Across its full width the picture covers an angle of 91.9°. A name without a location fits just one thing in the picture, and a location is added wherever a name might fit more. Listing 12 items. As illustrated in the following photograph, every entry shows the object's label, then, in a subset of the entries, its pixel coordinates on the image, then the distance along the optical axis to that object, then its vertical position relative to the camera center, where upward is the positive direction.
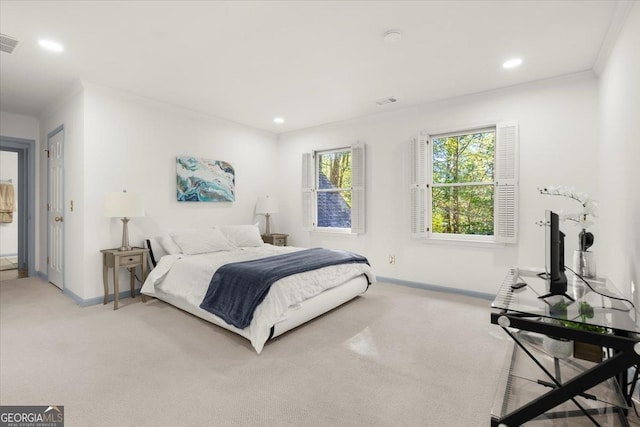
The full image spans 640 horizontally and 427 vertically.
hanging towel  7.12 +0.23
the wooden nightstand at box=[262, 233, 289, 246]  5.42 -0.48
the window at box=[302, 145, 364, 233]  5.30 +0.39
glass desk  1.38 -0.65
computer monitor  1.86 -0.29
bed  2.62 -0.71
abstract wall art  4.47 +0.49
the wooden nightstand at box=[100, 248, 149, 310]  3.49 -0.58
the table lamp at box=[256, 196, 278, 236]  5.40 +0.10
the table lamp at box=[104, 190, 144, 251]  3.50 +0.05
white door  4.15 +0.04
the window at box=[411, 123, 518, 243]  3.71 +0.35
